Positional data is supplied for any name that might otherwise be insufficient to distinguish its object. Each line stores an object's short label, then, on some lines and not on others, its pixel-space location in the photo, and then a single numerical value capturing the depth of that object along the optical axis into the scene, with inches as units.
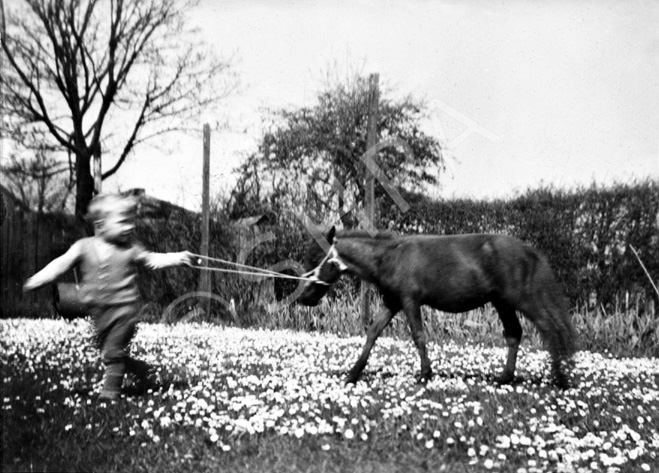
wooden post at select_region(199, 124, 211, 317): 421.7
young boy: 169.3
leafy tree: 472.4
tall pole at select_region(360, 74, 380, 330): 369.7
